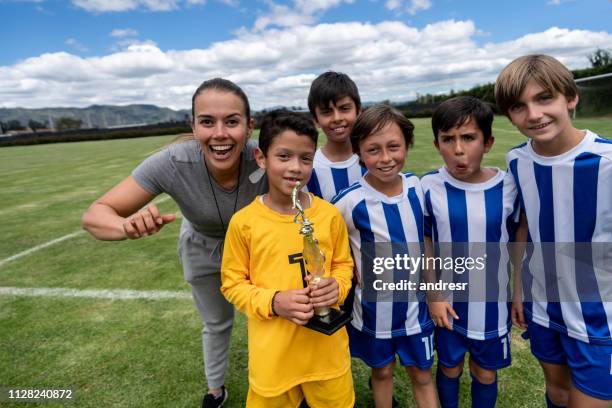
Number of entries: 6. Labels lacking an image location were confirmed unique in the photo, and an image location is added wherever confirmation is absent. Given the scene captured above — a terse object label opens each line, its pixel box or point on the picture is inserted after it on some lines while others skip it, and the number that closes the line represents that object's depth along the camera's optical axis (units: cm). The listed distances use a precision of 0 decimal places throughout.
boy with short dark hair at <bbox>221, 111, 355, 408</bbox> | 165
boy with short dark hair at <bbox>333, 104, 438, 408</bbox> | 186
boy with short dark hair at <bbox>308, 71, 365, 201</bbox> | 225
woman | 182
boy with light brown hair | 160
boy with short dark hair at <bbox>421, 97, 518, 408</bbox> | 182
